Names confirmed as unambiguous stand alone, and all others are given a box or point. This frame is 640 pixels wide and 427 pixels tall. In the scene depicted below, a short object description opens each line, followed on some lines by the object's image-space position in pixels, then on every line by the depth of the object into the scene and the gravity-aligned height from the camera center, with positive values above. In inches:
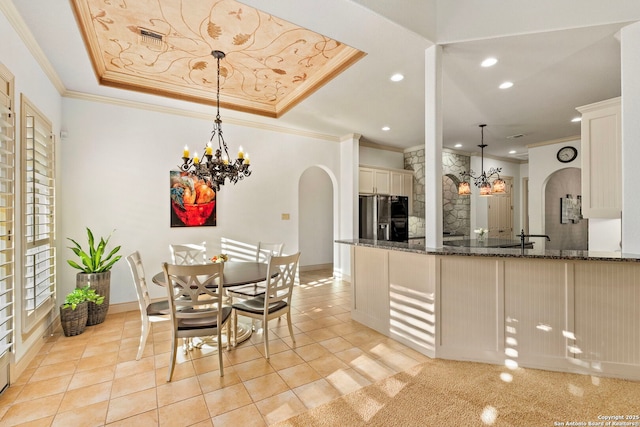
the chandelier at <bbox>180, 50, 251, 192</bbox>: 122.2 +19.7
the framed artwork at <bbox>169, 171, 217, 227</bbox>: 170.4 +7.5
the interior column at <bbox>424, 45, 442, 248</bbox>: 110.4 +26.7
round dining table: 108.6 -24.3
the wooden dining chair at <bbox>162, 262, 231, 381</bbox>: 90.8 -30.1
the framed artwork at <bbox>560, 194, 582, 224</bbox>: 270.4 +1.3
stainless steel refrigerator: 229.3 -4.4
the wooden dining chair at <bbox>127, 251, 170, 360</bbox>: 101.7 -34.3
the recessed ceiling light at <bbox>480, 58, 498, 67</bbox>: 118.4 +61.8
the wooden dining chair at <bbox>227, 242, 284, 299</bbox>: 154.7 -22.8
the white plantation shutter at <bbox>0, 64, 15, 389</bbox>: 85.4 +0.6
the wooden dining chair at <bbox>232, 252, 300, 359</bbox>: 108.5 -33.8
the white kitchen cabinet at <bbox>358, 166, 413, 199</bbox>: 237.0 +27.2
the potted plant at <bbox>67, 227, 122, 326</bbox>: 136.1 -28.2
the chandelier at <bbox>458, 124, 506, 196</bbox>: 195.0 +17.0
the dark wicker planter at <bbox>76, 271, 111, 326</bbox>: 136.1 -34.6
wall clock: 229.6 +46.5
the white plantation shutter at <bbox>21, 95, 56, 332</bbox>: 102.5 +0.4
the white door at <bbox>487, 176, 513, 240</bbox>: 296.2 -0.3
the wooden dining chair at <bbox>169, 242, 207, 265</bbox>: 151.6 -21.3
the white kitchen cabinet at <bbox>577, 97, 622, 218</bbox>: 117.9 +22.6
